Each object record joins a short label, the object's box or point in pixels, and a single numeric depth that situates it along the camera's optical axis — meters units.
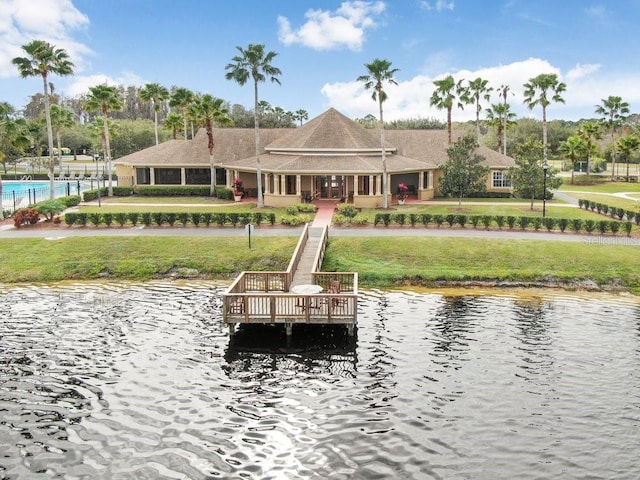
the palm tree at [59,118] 74.88
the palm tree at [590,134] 76.38
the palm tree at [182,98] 67.31
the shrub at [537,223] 39.34
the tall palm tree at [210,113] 55.62
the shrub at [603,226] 38.06
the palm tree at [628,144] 73.88
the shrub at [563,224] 38.84
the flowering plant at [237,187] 55.93
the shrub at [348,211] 42.09
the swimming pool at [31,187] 53.94
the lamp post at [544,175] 43.66
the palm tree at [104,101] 55.31
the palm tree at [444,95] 56.22
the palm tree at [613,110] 79.19
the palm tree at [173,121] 73.12
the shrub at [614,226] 37.91
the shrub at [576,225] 38.66
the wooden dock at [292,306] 22.30
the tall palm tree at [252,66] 47.84
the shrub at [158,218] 40.47
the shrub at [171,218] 40.50
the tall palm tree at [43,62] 46.75
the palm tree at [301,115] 117.41
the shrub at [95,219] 40.33
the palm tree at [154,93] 72.38
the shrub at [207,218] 40.56
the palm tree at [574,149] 73.69
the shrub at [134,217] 40.69
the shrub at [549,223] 39.06
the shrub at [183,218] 40.66
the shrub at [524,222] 39.28
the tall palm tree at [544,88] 59.59
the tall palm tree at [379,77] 46.41
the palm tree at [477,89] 71.56
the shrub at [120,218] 40.62
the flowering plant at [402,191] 52.84
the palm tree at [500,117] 73.94
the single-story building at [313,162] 51.72
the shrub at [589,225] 38.34
